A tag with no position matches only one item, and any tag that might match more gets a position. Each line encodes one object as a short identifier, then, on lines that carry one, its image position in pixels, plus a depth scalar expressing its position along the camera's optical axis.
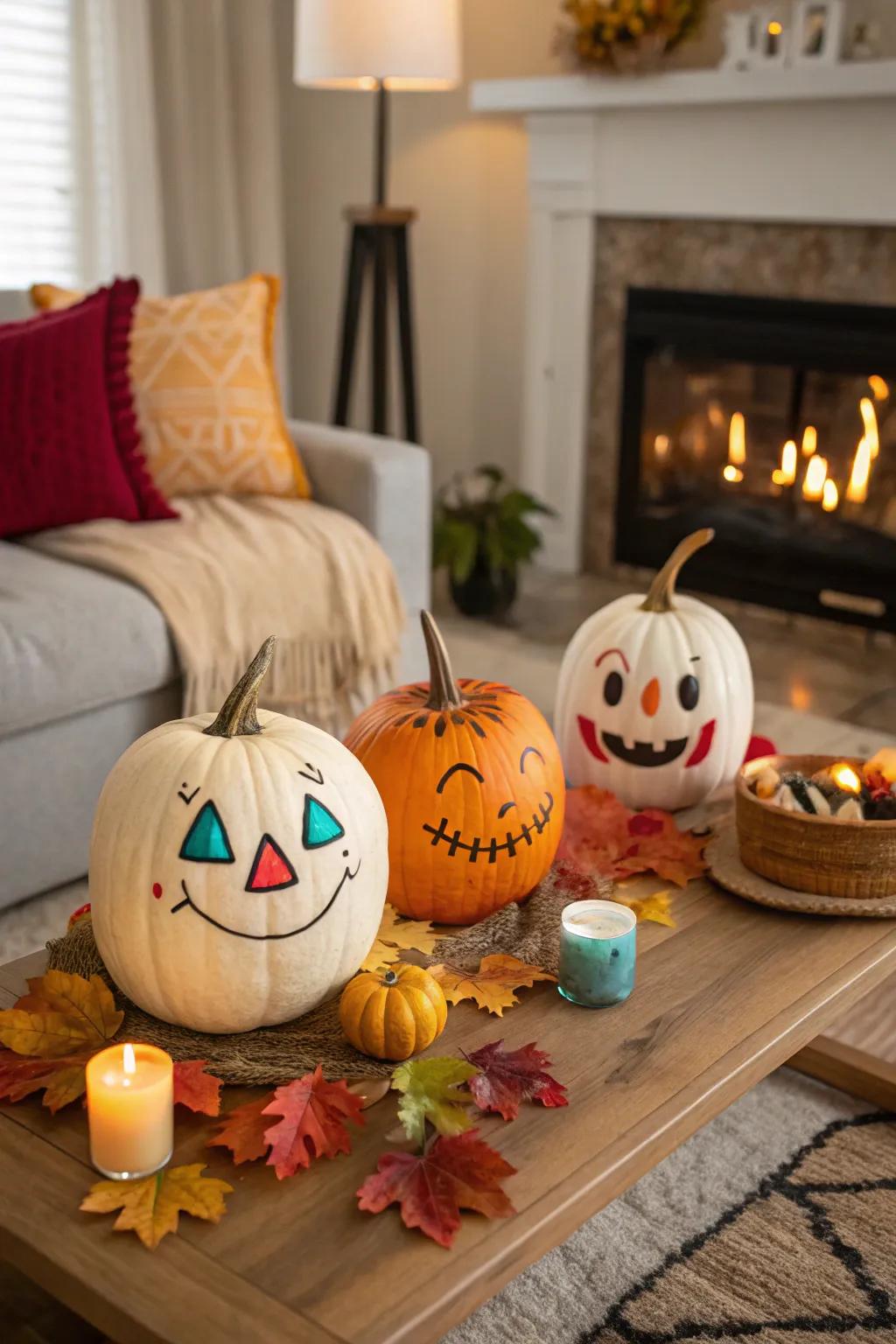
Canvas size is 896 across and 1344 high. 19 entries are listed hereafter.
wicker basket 1.29
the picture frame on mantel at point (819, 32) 3.06
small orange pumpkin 1.05
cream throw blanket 2.19
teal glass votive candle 1.12
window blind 3.60
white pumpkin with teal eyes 1.04
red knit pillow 2.28
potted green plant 3.41
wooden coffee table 0.82
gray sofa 1.95
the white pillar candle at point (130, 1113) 0.89
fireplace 3.36
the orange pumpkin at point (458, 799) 1.29
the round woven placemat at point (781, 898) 1.29
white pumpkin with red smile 1.52
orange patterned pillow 2.52
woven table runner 1.05
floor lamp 3.25
